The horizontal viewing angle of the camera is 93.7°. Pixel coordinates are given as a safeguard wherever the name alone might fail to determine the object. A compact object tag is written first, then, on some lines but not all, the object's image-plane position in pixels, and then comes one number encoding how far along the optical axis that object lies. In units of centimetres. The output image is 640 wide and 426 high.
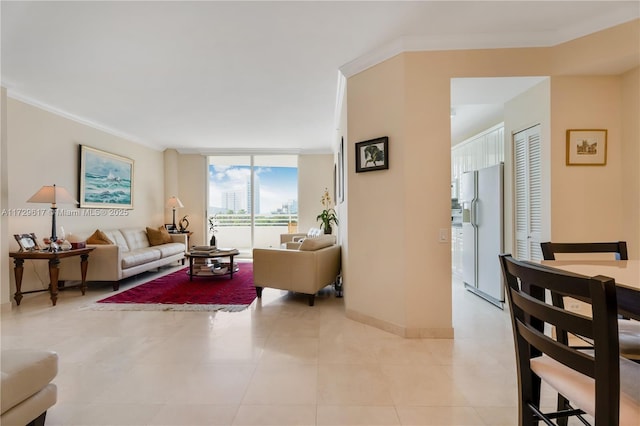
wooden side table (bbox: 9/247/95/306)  359
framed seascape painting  491
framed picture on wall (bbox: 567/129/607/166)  259
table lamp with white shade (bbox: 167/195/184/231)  672
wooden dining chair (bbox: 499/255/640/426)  78
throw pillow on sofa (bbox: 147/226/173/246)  604
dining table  91
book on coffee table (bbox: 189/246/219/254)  491
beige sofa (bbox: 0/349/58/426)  130
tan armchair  355
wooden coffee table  480
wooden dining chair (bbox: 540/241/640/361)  153
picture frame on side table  366
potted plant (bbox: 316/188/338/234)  609
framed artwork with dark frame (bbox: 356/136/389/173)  281
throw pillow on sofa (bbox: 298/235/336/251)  367
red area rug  357
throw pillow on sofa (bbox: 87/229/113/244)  464
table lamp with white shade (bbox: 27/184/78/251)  374
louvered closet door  298
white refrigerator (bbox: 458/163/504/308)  352
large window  766
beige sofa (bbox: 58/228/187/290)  427
